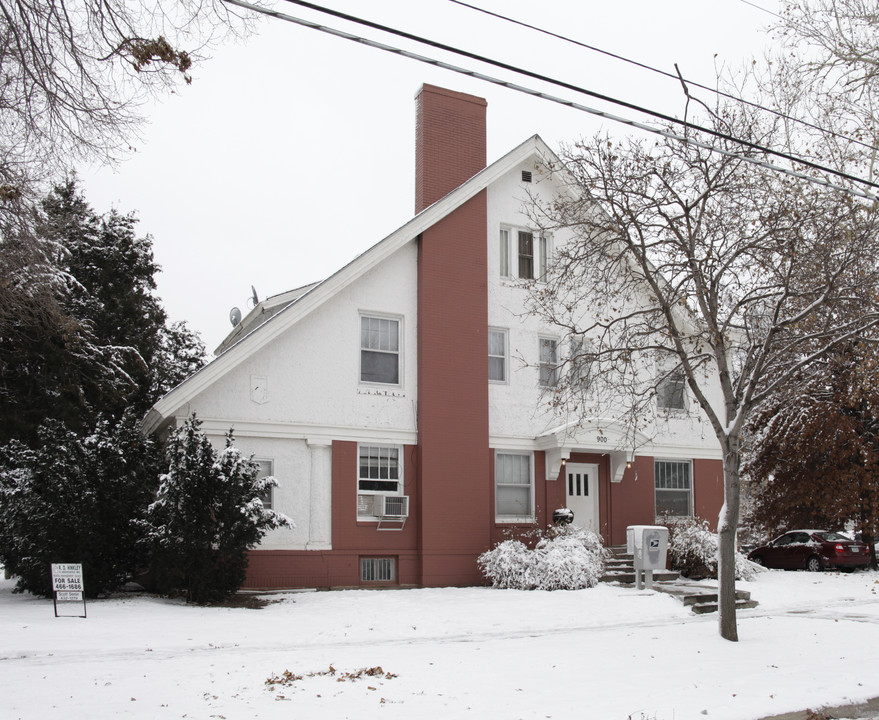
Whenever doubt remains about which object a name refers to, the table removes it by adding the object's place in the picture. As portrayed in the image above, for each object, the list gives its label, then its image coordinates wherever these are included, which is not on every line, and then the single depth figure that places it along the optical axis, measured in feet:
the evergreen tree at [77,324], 46.29
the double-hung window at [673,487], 73.31
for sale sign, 43.19
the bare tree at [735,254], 38.68
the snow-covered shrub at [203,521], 48.44
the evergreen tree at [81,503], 48.78
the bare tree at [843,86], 40.29
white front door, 68.33
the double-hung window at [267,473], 57.11
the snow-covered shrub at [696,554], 63.31
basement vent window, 60.08
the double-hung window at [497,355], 66.33
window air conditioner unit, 59.72
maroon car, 76.54
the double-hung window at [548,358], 68.08
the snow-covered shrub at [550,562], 57.00
